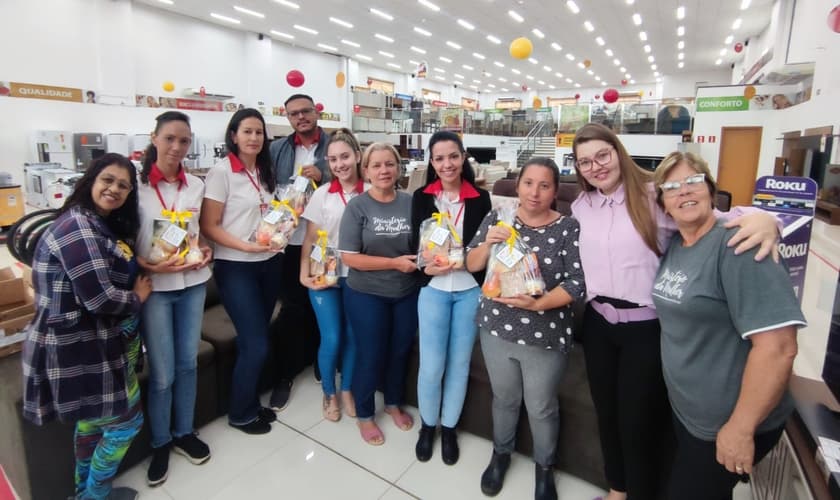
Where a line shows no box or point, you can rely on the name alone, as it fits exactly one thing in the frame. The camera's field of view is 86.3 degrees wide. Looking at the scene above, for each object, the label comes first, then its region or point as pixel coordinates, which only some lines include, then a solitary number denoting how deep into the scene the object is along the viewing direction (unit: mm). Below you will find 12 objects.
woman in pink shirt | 1453
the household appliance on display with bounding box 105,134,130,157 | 8185
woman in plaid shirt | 1465
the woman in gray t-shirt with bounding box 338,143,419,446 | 1998
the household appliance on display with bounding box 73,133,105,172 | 7996
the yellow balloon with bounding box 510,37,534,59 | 7332
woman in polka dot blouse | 1627
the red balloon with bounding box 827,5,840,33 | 3451
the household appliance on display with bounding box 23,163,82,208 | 5750
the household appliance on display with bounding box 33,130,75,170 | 8109
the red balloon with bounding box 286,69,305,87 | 6832
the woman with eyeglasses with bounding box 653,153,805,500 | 1052
